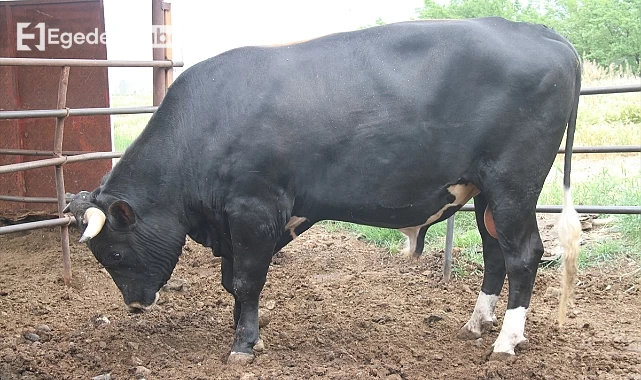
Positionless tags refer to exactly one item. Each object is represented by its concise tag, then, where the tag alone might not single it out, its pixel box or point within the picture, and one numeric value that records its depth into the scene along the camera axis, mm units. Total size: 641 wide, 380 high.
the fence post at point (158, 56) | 6012
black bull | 3797
